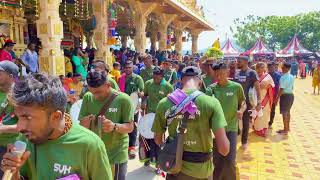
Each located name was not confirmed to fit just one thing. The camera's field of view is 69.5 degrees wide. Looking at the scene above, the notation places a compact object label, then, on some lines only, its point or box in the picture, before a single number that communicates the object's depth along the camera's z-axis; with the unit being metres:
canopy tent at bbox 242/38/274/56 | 27.08
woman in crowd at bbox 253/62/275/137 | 5.49
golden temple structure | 5.74
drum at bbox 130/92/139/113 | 4.40
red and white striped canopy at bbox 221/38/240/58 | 24.57
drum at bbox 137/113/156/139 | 3.57
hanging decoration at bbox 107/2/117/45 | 8.12
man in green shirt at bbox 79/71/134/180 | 2.34
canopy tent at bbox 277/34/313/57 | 28.03
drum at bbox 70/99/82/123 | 3.01
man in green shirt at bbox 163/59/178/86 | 5.97
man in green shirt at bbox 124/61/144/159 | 4.52
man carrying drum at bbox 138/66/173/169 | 4.04
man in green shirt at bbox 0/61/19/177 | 2.27
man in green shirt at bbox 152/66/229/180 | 2.02
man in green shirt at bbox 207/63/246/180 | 3.05
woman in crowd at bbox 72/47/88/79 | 7.09
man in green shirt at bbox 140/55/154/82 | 5.71
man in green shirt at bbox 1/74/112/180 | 1.16
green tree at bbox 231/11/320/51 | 41.39
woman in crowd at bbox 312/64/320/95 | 12.03
